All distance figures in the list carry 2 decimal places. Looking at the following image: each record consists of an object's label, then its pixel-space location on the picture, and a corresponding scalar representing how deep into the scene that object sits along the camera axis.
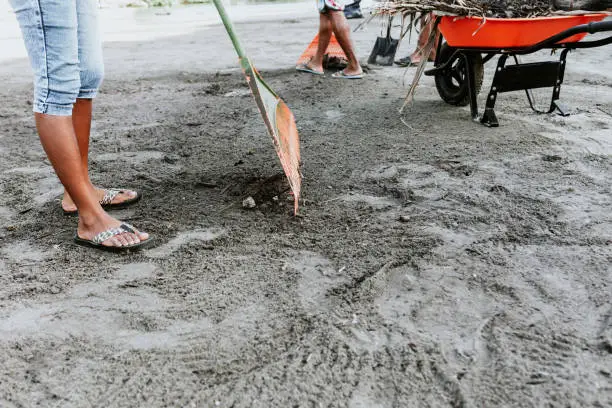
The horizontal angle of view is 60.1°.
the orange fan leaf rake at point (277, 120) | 2.19
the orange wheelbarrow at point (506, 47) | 2.96
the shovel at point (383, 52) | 4.98
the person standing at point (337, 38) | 4.55
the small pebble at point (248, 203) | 2.38
